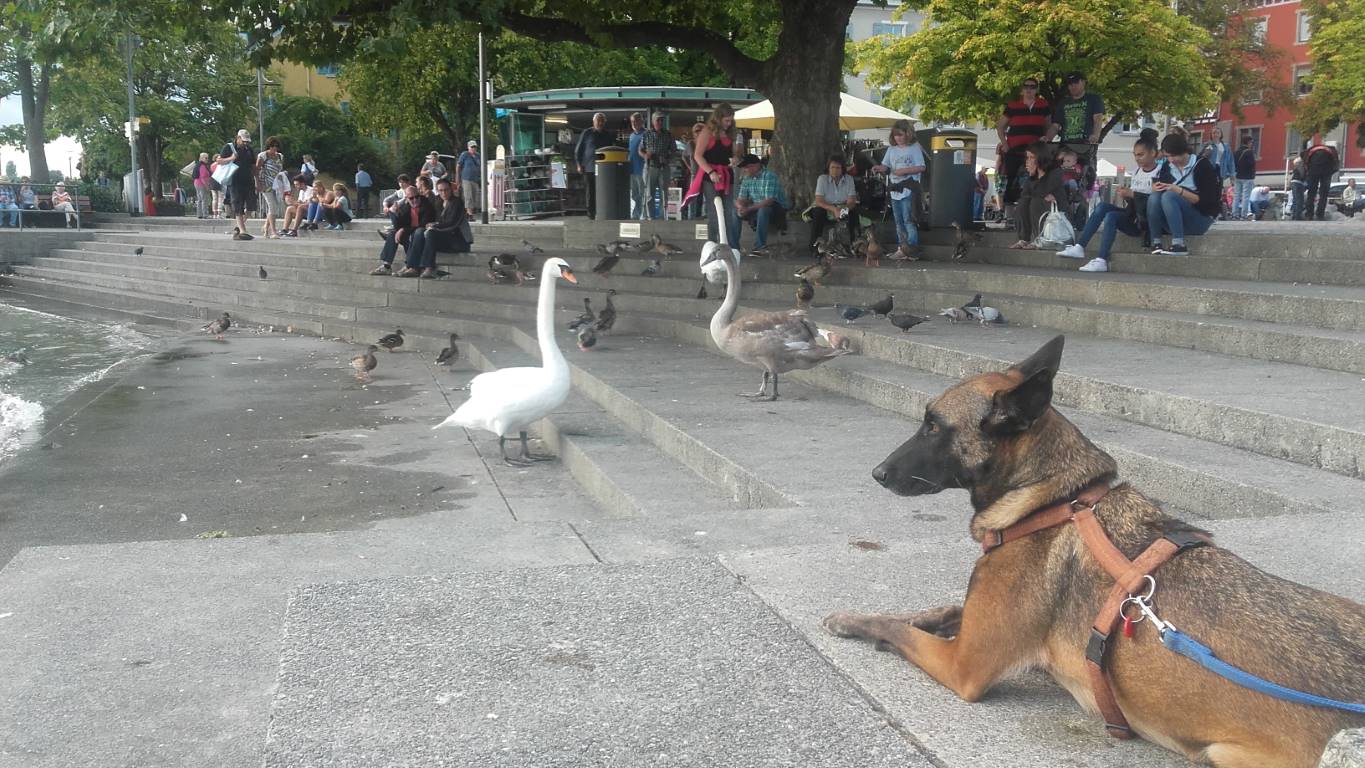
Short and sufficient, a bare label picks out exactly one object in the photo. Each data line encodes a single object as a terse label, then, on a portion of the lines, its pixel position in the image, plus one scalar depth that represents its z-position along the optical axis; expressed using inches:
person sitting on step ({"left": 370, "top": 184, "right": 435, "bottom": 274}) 742.5
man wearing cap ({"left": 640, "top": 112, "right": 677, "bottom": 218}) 802.8
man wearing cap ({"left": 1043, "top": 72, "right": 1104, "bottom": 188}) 578.2
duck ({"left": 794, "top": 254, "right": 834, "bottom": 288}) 516.7
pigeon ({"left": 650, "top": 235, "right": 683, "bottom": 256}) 635.5
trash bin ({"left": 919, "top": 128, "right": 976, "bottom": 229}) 629.3
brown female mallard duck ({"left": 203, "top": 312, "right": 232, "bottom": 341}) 699.4
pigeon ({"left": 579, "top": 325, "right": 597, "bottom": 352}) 454.3
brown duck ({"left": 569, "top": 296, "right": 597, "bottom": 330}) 510.3
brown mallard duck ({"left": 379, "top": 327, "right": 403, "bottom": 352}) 583.3
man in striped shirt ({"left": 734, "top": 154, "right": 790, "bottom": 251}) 624.7
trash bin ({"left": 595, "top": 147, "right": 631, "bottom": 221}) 830.5
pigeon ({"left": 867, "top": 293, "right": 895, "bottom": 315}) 432.8
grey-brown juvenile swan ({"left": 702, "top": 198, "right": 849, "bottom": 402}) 341.4
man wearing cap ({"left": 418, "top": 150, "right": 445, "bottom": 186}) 1204.5
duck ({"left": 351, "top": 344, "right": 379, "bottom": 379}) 519.8
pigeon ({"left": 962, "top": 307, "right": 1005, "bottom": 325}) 394.9
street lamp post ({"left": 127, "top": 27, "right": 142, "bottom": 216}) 1512.1
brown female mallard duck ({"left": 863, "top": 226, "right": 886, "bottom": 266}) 542.3
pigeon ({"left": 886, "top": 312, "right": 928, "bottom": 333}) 387.5
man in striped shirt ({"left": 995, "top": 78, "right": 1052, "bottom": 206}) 594.2
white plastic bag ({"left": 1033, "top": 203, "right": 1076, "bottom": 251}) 509.3
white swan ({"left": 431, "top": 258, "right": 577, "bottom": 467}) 320.8
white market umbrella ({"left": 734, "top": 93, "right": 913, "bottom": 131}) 860.0
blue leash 91.5
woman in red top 622.2
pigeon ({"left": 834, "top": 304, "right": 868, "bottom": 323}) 429.4
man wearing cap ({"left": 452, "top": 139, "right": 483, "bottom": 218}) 1120.2
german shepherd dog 94.7
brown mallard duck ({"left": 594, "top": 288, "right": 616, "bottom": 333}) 495.8
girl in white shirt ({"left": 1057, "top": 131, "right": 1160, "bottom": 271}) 454.3
